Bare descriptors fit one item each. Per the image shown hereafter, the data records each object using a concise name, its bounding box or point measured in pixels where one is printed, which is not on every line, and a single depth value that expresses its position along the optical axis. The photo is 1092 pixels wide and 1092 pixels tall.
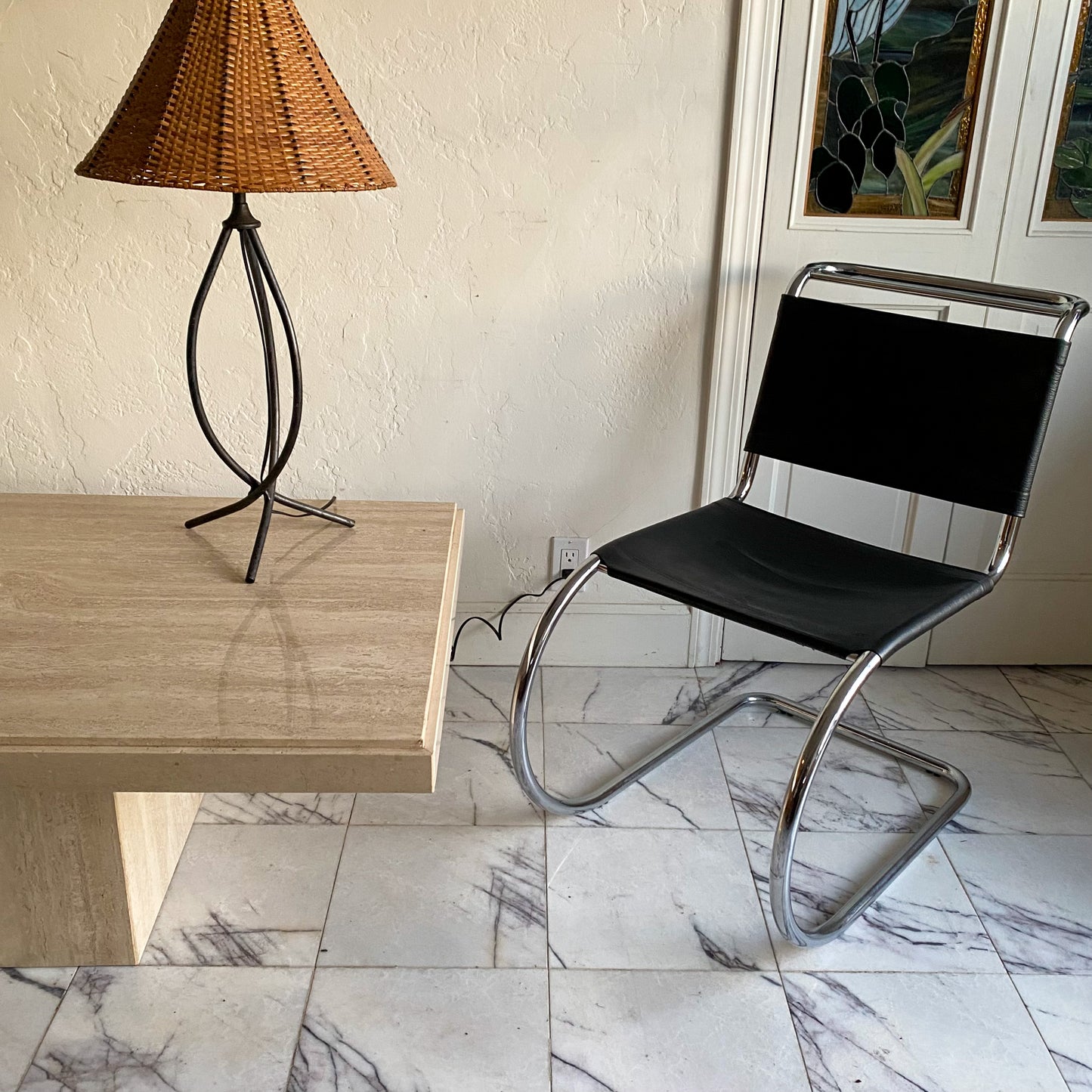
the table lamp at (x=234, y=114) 1.34
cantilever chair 1.56
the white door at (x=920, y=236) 1.88
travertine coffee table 1.25
